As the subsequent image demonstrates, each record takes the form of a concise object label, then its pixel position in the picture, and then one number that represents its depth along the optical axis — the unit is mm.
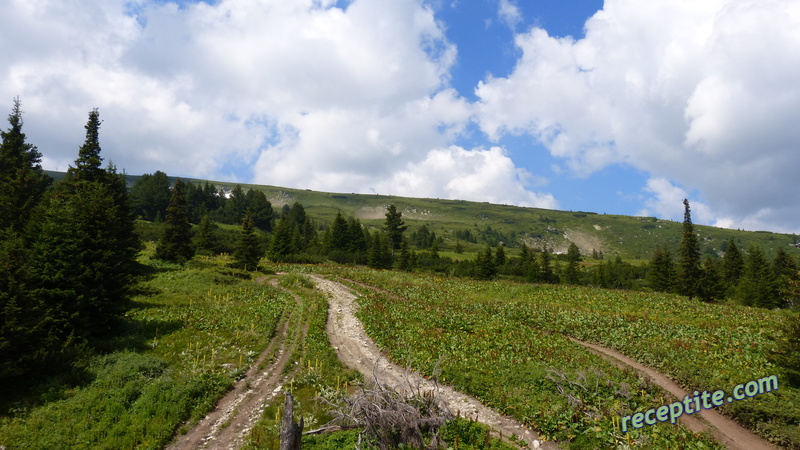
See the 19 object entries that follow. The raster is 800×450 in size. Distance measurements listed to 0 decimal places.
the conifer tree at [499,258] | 96475
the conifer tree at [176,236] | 55781
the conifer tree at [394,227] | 107812
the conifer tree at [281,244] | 79750
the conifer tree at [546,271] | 89481
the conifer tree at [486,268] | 78562
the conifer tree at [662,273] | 68062
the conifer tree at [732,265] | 80194
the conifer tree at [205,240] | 75438
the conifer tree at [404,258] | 82062
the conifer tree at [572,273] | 94000
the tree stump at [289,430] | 9602
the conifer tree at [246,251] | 56844
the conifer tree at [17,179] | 33594
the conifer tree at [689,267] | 62594
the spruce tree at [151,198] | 115312
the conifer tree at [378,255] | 77812
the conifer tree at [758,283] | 53969
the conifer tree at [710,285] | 61969
